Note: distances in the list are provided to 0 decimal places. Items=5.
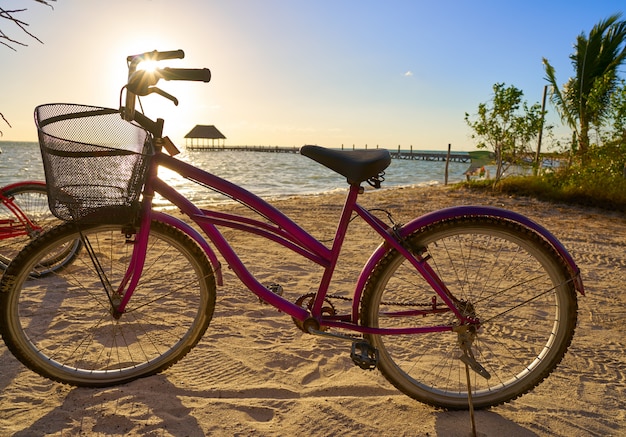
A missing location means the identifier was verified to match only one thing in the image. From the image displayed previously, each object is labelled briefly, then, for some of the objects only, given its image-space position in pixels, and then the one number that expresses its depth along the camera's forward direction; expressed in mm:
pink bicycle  2125
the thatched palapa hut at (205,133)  82312
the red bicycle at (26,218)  3999
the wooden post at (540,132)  13554
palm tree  14898
